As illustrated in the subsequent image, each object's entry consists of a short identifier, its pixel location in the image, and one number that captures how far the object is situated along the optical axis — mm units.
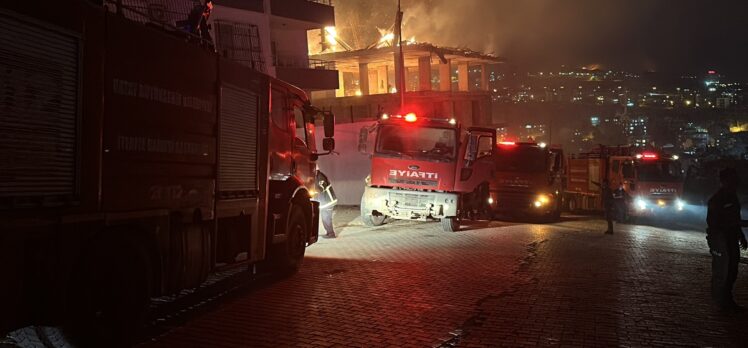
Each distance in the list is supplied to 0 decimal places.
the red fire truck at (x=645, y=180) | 21719
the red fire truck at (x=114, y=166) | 4211
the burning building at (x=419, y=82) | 39875
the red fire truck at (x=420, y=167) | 15438
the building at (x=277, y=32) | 24594
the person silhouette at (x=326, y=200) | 13121
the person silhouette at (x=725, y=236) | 7230
